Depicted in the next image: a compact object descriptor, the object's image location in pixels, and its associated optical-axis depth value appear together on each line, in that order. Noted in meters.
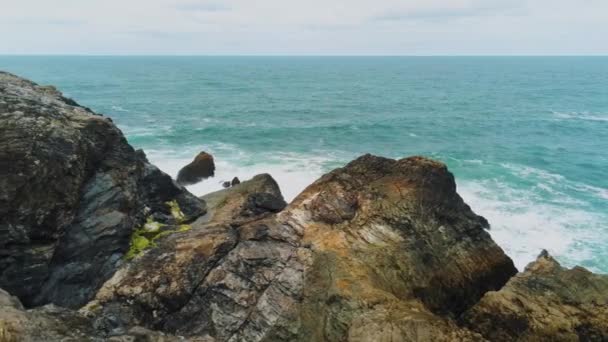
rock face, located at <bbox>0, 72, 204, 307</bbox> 16.02
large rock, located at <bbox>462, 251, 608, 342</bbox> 14.54
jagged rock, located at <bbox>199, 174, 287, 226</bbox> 23.85
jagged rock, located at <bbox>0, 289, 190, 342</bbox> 11.13
